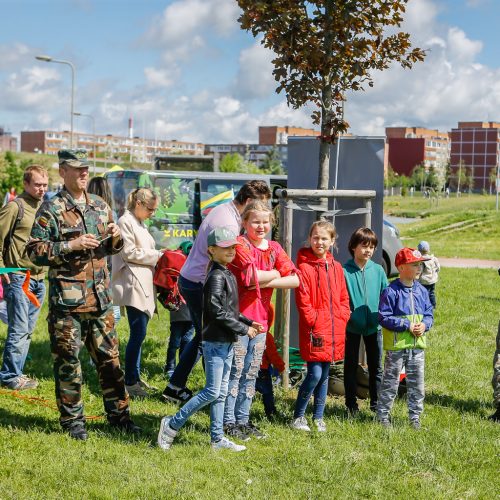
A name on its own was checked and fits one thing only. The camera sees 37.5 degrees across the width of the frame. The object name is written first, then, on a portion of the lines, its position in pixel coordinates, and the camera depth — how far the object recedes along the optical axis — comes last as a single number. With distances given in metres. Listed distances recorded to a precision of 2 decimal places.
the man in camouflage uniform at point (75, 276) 5.12
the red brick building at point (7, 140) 155.82
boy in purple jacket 5.72
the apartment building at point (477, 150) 143.00
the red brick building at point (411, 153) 147.00
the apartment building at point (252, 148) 163.38
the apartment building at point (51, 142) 189.38
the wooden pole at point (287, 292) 6.56
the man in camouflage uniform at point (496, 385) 6.10
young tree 6.48
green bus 13.86
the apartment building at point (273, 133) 174.85
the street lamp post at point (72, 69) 28.88
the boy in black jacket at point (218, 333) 4.93
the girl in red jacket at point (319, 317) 5.64
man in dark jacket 6.54
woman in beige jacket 6.51
